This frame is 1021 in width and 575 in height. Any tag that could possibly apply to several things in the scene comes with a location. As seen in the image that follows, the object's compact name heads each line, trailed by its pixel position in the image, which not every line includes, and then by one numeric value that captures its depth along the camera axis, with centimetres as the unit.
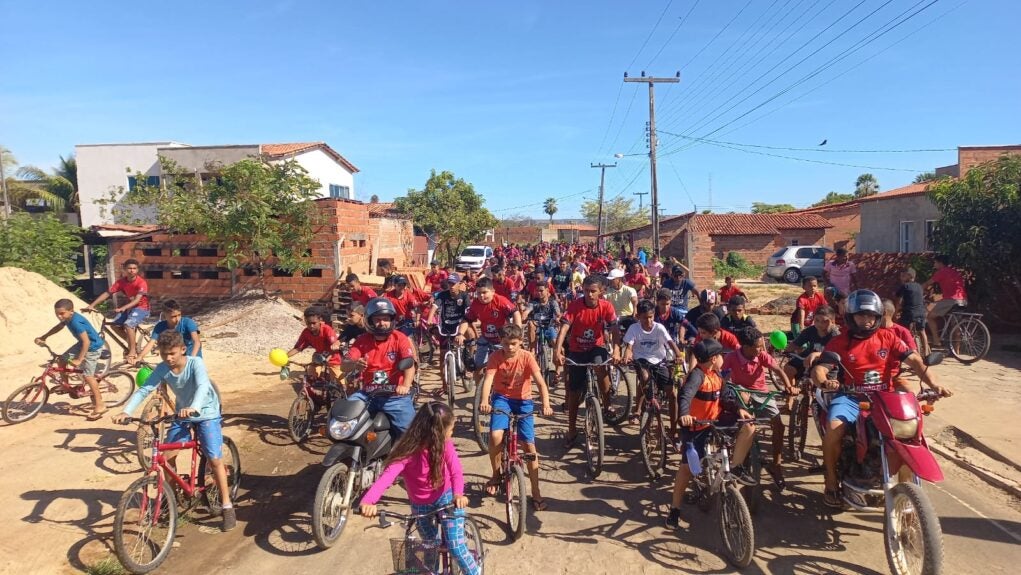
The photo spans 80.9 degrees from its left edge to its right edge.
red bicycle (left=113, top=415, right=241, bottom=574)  450
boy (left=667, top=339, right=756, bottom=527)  484
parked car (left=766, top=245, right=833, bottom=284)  2867
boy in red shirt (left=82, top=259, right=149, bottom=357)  1045
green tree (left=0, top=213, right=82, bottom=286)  1617
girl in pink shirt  361
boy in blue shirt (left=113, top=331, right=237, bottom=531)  511
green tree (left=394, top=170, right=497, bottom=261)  3906
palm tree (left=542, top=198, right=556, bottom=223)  10769
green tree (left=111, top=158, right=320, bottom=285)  1535
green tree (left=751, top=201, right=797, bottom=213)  6675
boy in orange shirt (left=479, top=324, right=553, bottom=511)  529
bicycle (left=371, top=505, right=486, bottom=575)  358
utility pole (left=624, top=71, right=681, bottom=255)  2411
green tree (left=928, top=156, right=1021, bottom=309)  1252
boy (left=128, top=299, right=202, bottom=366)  701
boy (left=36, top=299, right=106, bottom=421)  832
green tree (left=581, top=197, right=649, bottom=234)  8325
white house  3441
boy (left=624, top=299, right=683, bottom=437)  673
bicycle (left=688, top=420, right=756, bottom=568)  437
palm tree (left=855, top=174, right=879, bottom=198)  6538
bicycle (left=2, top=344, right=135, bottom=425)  830
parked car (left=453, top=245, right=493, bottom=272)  3275
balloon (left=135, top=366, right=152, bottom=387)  579
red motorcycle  398
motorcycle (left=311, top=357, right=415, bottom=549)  487
